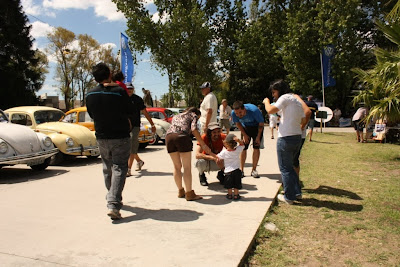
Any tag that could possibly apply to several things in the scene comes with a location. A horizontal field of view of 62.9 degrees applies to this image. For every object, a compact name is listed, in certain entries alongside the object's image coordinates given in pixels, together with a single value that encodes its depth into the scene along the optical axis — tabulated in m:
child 4.99
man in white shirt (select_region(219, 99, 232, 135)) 11.93
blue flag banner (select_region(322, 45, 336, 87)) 23.28
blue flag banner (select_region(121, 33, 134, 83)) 16.80
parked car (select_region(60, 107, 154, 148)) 10.75
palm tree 7.84
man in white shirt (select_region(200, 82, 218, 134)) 6.50
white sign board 15.52
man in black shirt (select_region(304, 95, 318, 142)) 11.59
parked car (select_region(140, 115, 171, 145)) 13.28
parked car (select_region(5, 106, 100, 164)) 8.48
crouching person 5.80
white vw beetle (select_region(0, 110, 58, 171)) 6.60
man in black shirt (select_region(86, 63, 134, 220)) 4.18
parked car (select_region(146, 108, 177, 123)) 14.95
